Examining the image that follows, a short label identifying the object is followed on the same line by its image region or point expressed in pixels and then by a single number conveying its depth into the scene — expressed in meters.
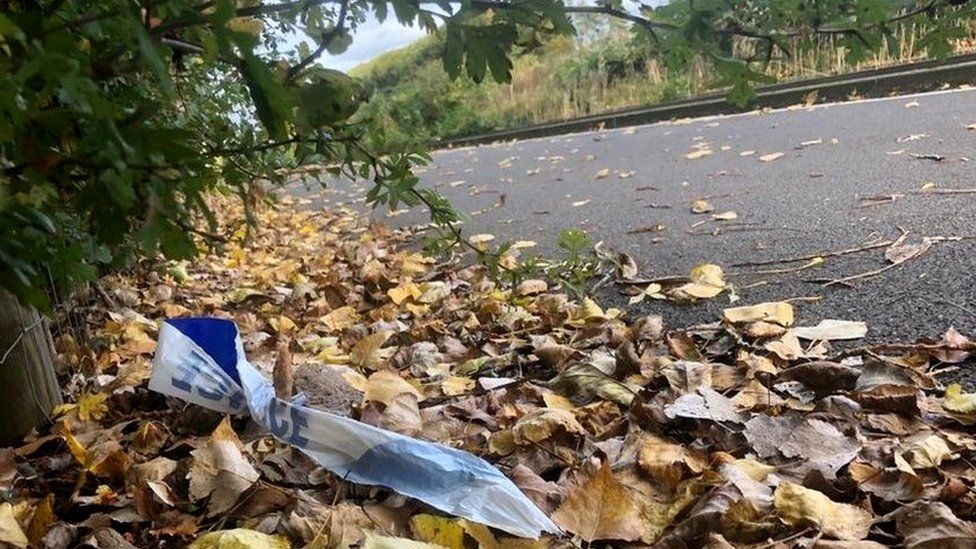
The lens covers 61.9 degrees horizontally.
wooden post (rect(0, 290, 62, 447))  1.37
